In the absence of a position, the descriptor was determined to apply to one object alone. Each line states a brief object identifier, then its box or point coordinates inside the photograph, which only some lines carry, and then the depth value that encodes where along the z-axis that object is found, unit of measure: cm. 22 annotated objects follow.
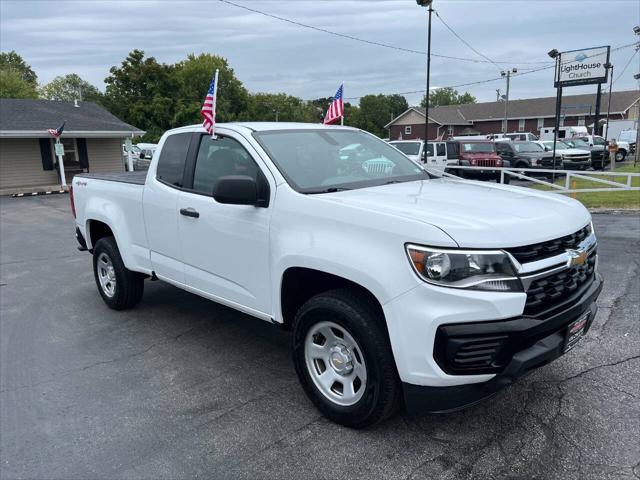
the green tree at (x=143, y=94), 5231
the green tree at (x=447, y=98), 12181
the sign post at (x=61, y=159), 2130
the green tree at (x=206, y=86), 5550
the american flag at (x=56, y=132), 2109
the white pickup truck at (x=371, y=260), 263
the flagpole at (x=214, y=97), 428
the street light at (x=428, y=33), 1861
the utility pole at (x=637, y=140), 2769
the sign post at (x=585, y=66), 2386
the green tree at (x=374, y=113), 9351
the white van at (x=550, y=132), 4547
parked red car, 1928
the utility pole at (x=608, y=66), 2362
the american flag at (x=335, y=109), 639
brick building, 6450
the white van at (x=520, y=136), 4197
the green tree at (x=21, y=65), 7821
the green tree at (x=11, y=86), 5353
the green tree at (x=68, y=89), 8700
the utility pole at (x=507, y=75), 4701
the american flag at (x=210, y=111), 427
